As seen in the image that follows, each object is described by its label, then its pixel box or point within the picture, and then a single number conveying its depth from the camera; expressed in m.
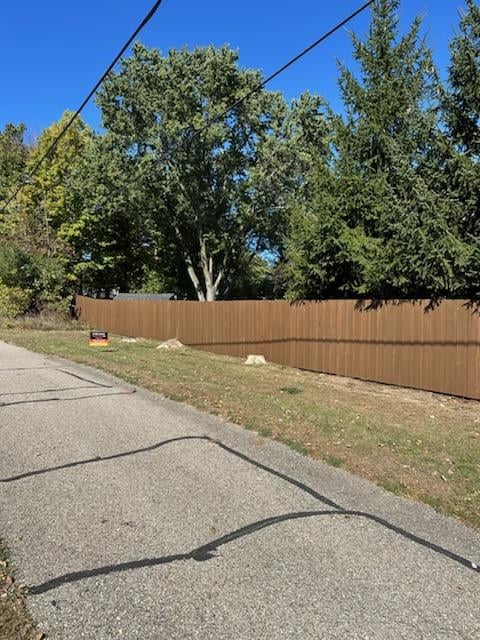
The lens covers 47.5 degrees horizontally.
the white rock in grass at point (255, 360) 16.07
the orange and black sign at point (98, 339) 16.64
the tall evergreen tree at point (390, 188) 11.65
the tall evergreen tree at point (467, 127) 11.53
